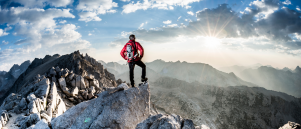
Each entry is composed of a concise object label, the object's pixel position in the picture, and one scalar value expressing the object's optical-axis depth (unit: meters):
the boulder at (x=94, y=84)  38.84
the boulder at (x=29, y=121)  14.69
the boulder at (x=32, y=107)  18.49
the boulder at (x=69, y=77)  35.13
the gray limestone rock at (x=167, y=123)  6.42
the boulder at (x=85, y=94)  31.62
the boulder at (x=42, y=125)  11.01
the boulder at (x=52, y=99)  20.39
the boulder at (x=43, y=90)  23.10
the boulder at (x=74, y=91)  29.97
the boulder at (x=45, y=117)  15.65
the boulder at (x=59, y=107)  21.51
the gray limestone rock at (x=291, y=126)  10.14
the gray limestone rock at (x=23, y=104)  19.55
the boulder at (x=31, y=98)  20.22
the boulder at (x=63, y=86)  30.07
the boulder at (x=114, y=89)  10.60
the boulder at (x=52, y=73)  35.28
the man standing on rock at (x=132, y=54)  11.05
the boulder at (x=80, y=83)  34.47
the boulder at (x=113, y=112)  8.60
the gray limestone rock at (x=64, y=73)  35.78
